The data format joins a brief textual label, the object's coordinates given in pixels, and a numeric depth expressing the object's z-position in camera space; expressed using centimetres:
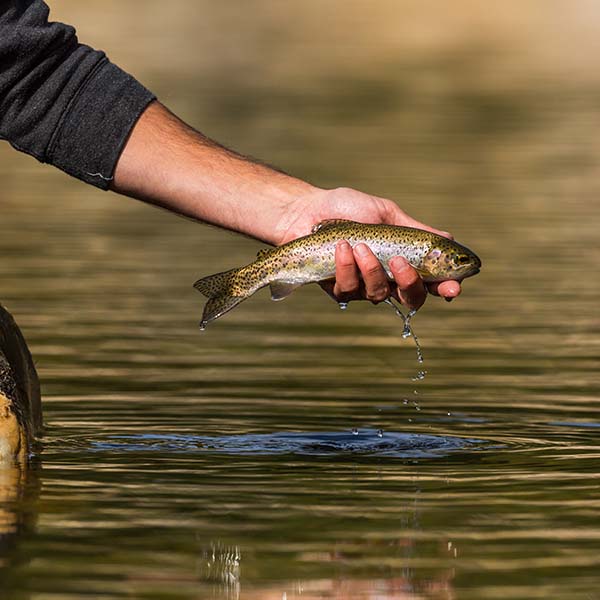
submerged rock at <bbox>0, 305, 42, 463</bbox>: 1429
